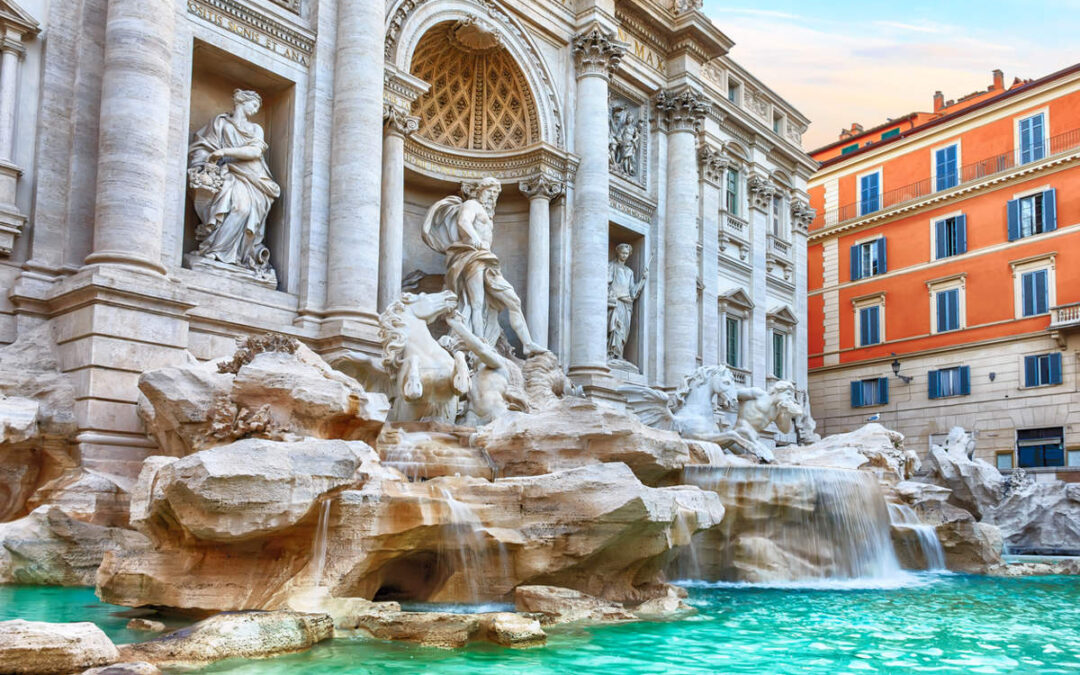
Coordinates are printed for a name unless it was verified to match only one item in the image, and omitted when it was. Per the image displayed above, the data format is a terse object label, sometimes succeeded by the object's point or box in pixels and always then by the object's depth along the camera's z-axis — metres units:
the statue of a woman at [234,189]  13.77
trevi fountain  6.95
